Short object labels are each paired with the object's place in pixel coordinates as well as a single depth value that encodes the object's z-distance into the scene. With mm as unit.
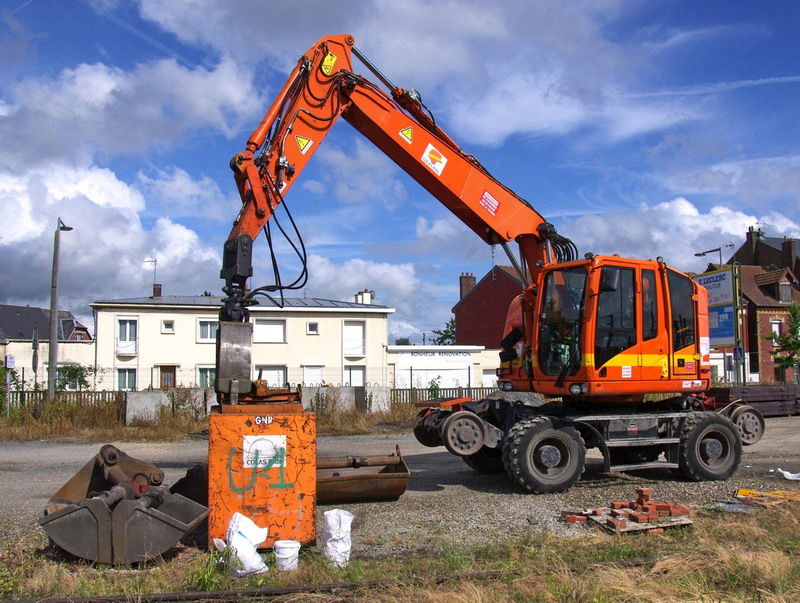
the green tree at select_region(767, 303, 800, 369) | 29984
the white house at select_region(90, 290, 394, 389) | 34156
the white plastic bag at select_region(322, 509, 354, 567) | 5930
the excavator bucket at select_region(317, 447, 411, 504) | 8185
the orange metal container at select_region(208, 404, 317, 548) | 6168
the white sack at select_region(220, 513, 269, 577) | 5578
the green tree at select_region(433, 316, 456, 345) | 69125
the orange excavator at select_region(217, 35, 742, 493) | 8797
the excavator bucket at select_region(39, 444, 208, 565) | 5777
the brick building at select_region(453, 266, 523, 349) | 48688
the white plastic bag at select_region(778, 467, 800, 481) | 10236
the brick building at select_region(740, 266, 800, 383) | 44875
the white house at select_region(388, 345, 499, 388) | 36312
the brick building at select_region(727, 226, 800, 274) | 52469
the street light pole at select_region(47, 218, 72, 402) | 20906
